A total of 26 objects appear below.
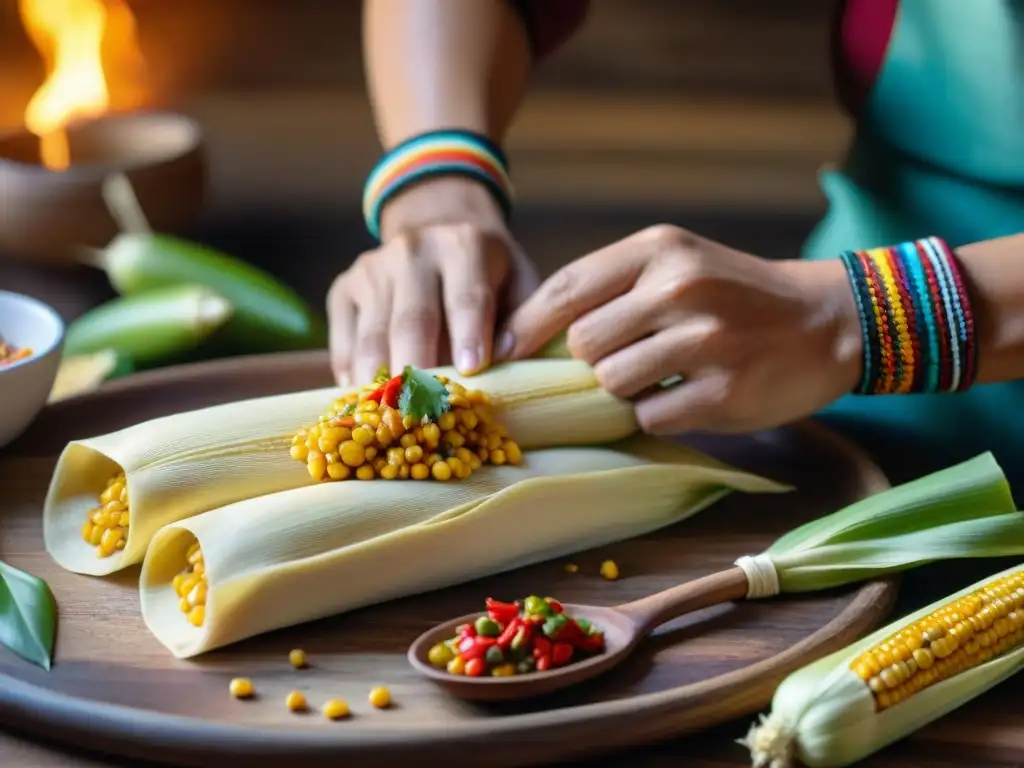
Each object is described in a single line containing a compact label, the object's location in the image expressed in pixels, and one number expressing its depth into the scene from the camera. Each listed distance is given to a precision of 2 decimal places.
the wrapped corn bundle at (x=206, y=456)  1.12
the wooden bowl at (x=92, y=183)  1.98
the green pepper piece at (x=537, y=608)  0.97
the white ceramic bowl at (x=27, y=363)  1.30
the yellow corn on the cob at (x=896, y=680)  0.86
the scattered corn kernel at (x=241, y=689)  0.94
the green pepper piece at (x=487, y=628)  0.96
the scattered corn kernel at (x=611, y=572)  1.13
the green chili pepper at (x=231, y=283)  1.82
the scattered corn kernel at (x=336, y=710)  0.92
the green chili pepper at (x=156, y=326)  1.75
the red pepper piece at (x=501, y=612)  0.98
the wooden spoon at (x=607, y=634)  0.92
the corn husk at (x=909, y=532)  1.08
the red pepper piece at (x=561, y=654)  0.94
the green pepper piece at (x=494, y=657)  0.93
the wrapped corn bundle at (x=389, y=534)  1.02
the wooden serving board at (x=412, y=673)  0.88
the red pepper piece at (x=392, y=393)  1.15
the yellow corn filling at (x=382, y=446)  1.14
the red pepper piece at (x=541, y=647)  0.94
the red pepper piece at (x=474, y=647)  0.94
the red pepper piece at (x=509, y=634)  0.94
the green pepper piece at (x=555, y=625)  0.95
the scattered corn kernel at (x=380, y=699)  0.94
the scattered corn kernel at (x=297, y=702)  0.93
